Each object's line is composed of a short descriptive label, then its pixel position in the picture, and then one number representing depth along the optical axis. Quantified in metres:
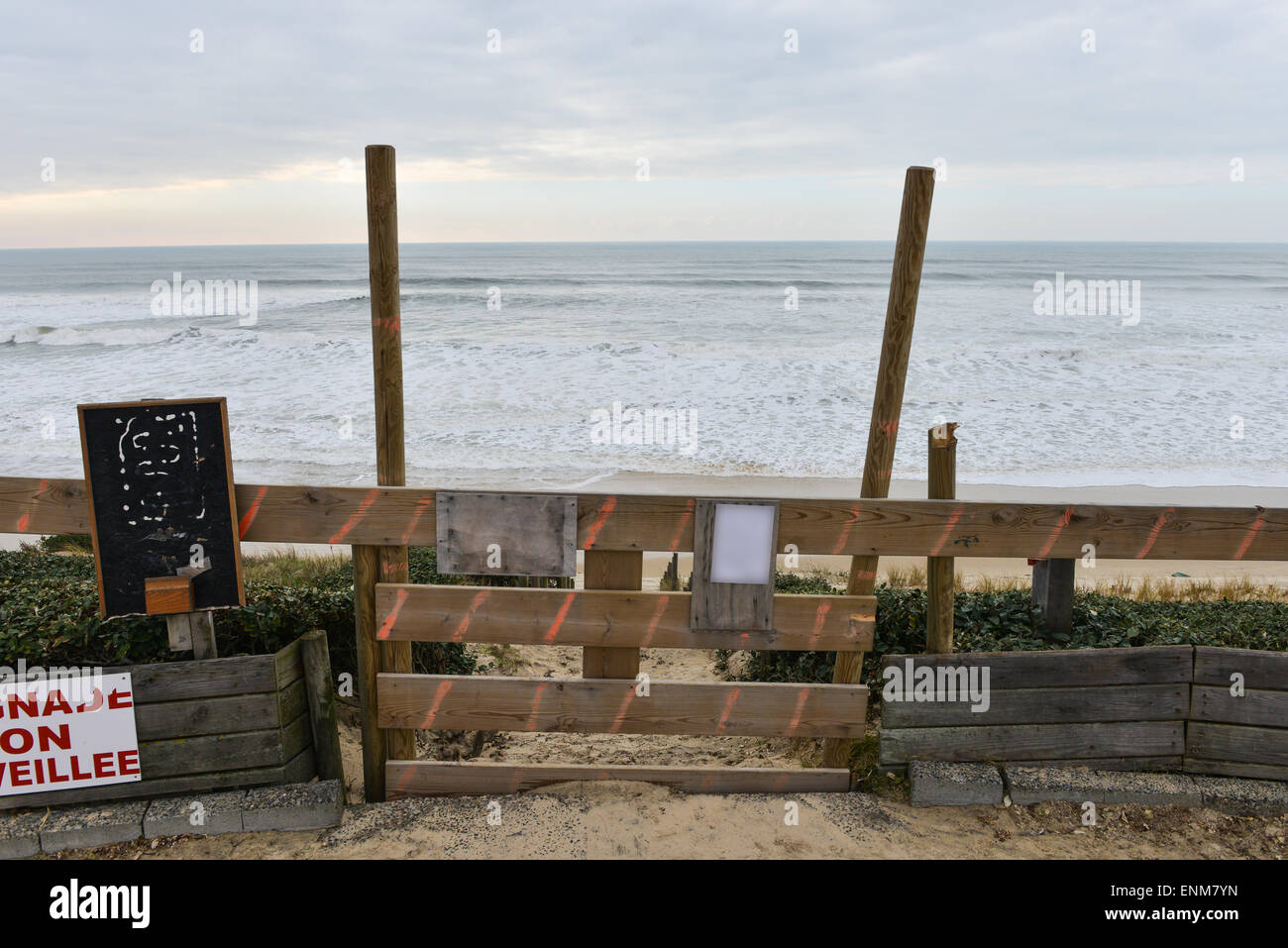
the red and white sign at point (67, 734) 3.79
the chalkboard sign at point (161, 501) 3.85
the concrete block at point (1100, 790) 4.14
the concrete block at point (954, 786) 4.16
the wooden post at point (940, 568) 4.11
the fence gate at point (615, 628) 3.94
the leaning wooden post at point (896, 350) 4.01
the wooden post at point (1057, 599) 4.82
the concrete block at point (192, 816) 3.87
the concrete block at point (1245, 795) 4.08
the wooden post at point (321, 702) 4.18
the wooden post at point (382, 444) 3.94
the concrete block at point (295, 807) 3.93
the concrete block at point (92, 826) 3.76
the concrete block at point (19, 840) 3.72
